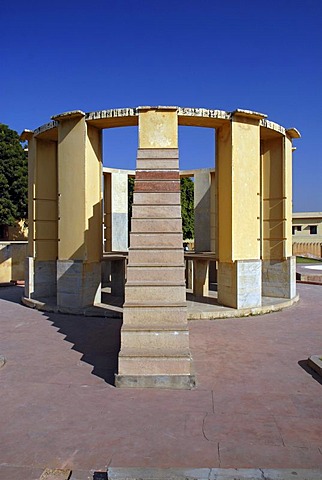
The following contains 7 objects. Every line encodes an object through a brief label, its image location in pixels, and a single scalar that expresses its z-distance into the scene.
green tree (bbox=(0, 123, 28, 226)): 23.97
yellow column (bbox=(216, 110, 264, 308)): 9.70
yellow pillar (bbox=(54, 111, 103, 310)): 10.05
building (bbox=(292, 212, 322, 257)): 36.57
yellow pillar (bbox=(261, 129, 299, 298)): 11.47
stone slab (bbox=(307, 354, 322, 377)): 5.42
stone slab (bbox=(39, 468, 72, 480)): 3.03
